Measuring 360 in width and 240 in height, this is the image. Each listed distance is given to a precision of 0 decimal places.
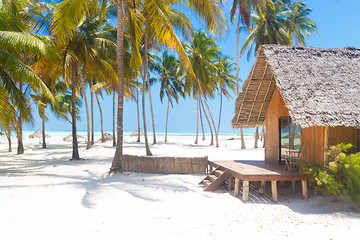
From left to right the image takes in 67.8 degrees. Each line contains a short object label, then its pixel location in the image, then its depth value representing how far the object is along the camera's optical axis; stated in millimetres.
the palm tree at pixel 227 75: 31723
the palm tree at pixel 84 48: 13141
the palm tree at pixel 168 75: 29469
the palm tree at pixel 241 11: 18483
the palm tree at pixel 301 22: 23236
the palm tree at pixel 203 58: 23688
